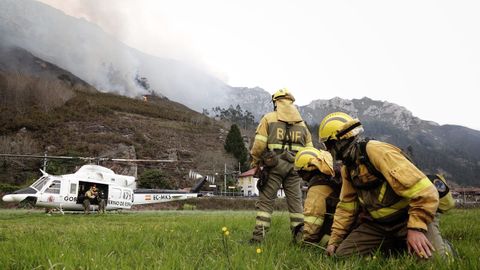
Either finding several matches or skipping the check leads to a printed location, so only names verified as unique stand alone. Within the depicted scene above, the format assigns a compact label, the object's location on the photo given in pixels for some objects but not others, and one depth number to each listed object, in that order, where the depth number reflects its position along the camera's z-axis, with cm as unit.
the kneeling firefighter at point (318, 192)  449
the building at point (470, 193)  8396
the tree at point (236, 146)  6894
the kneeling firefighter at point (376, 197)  295
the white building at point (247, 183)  6708
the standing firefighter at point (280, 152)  552
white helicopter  1644
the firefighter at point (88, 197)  1730
